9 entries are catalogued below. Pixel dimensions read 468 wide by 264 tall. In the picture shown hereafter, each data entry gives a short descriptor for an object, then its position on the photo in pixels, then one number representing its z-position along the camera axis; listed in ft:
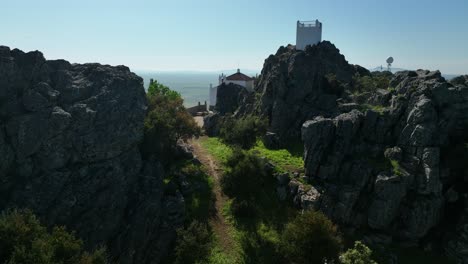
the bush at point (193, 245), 103.81
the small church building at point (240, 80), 280.51
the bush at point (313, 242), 102.22
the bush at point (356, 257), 91.25
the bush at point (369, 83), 195.42
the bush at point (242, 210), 135.64
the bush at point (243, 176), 136.05
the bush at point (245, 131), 175.42
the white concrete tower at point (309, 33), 234.79
